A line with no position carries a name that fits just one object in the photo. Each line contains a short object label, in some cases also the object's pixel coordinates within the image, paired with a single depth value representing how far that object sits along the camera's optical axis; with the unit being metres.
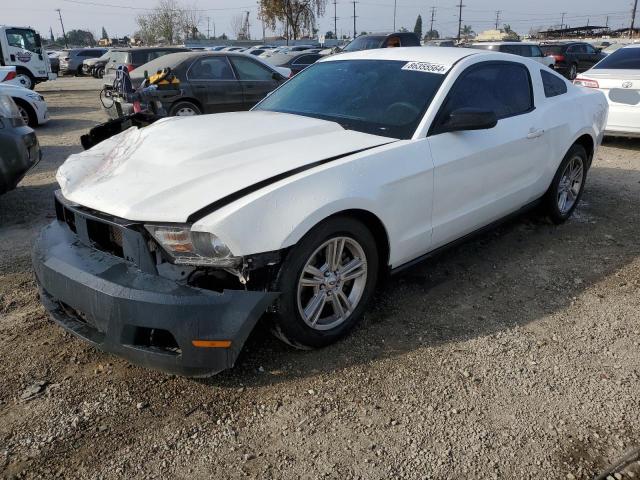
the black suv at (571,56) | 21.73
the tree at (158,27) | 65.88
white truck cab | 18.20
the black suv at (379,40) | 15.85
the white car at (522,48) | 16.78
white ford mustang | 2.49
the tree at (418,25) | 97.40
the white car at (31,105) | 9.99
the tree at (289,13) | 51.03
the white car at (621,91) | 7.79
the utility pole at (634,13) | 57.07
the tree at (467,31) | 99.16
